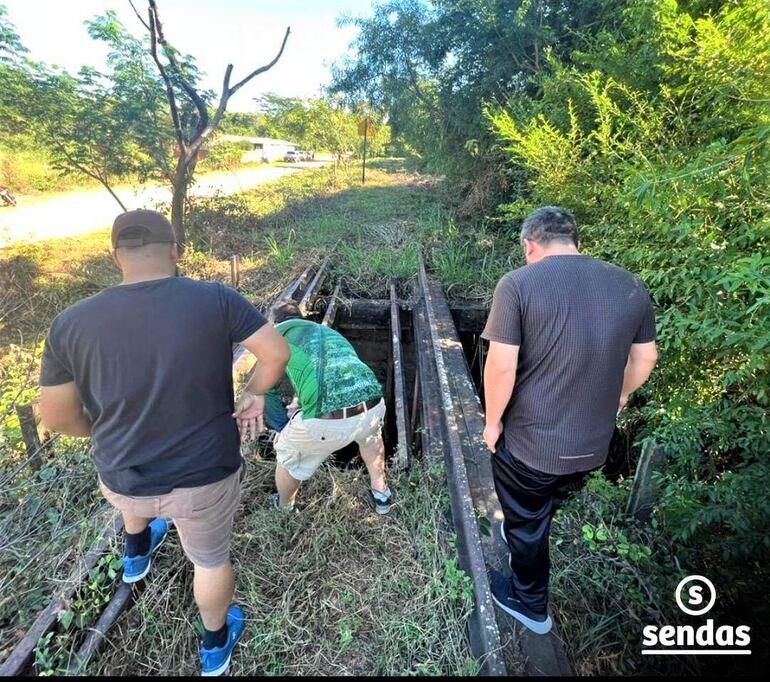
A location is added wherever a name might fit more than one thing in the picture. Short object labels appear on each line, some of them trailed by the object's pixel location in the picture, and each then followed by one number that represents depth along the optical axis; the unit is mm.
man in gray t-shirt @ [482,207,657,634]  1620
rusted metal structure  1844
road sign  22108
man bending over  2414
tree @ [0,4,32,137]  7857
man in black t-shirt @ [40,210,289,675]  1449
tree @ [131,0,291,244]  8844
